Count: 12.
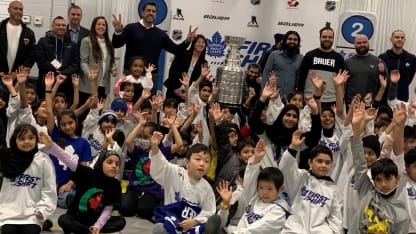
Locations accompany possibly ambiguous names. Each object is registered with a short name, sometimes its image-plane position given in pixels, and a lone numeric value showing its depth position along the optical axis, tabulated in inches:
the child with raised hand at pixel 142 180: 205.5
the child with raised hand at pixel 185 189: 167.6
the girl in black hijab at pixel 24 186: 163.2
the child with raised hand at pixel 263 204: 159.3
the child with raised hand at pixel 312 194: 166.4
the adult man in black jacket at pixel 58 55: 254.7
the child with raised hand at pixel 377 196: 156.6
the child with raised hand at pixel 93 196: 171.3
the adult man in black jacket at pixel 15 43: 254.8
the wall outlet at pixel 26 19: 316.5
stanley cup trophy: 247.9
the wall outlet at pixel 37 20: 317.7
